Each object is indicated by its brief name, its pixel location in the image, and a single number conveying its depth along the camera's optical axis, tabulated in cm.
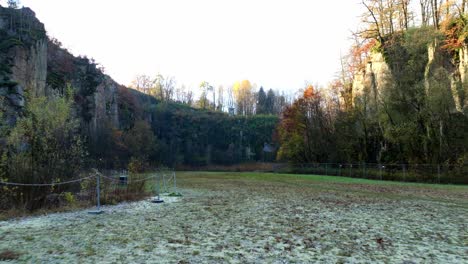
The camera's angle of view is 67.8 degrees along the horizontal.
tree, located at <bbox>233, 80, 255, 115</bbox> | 10256
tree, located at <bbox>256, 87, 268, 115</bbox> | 10381
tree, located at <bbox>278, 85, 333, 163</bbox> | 4594
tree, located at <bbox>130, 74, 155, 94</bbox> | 10338
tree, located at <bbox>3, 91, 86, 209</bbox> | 1249
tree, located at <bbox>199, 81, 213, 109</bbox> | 10661
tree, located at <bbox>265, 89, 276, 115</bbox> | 10556
